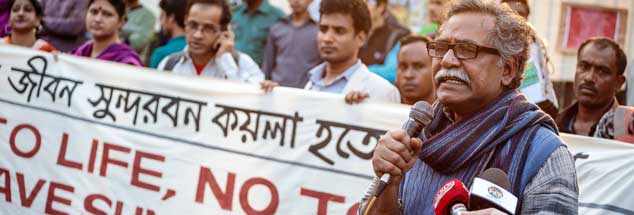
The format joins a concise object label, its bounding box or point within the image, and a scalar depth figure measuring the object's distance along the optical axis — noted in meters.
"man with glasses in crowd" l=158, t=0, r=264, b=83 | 6.95
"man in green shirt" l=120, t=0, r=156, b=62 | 10.18
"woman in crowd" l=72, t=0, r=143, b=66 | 7.23
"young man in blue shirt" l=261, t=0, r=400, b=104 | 6.26
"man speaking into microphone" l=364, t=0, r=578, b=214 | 3.11
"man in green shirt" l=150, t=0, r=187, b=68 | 8.34
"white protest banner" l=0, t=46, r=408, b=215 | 5.66
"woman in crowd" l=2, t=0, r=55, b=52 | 8.02
